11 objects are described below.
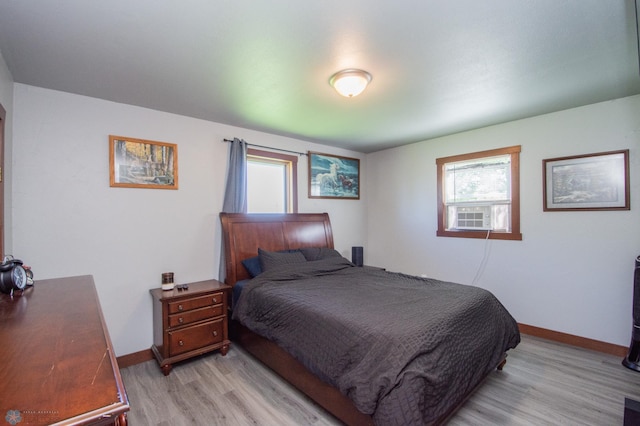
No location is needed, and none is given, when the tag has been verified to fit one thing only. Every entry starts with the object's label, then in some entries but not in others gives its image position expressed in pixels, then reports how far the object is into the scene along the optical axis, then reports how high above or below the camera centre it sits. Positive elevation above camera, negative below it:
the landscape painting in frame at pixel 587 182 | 2.89 +0.33
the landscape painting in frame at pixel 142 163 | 2.81 +0.54
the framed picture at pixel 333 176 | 4.46 +0.63
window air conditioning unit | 3.82 -0.06
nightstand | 2.67 -1.03
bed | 1.60 -0.81
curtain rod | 3.53 +0.92
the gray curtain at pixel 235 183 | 3.48 +0.40
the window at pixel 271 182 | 3.91 +0.47
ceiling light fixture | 2.24 +1.06
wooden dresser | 0.63 -0.42
